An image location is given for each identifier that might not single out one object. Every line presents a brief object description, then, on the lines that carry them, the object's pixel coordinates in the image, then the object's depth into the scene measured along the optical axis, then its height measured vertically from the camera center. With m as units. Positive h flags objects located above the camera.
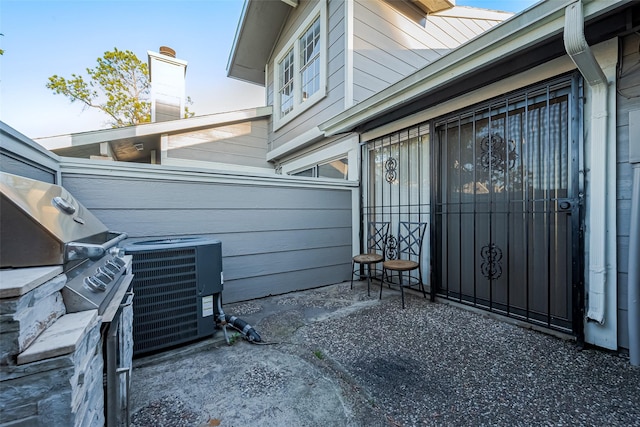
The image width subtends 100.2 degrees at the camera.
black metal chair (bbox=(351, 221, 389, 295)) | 3.81 -0.44
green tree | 11.15 +5.24
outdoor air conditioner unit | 1.89 -0.61
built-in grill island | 0.64 -0.30
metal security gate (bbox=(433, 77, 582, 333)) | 2.19 +0.00
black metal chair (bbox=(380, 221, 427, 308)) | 3.16 -0.55
